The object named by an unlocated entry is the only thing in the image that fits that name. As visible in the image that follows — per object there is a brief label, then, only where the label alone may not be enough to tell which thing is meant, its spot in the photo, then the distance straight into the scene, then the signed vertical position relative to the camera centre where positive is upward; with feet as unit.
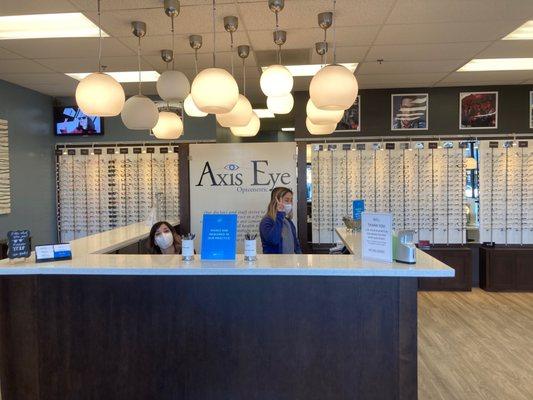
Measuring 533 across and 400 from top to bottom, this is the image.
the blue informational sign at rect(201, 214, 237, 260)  8.68 -0.86
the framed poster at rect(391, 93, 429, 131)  21.01 +4.01
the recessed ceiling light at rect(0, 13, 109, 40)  12.16 +4.99
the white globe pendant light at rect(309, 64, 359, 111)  8.43 +2.11
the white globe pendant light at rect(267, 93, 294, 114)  11.54 +2.47
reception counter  8.18 -2.63
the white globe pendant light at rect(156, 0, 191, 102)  10.47 +2.69
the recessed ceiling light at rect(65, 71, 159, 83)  17.60 +5.05
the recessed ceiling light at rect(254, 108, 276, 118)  27.44 +5.43
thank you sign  8.36 -0.84
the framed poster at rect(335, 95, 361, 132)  21.29 +3.60
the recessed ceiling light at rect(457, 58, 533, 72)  16.61 +5.10
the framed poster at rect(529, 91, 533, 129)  20.49 +3.72
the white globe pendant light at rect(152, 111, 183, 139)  12.21 +1.98
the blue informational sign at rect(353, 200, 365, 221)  14.85 -0.51
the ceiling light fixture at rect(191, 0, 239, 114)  8.44 +2.08
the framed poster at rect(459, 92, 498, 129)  20.65 +3.98
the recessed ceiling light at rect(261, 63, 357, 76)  16.85 +5.04
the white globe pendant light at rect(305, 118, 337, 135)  13.87 +2.17
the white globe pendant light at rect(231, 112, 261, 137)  13.92 +2.14
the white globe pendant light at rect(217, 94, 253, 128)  11.27 +2.10
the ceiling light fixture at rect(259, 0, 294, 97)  9.58 +2.59
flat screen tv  22.11 +3.77
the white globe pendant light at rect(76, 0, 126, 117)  8.72 +2.08
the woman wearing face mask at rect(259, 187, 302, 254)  12.91 -0.94
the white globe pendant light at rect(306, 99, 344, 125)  11.39 +2.09
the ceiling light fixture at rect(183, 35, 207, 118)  11.80 +2.60
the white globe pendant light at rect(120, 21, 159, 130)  10.30 +1.99
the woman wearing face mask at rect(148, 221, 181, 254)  11.89 -1.21
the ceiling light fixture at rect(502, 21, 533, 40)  13.14 +5.03
